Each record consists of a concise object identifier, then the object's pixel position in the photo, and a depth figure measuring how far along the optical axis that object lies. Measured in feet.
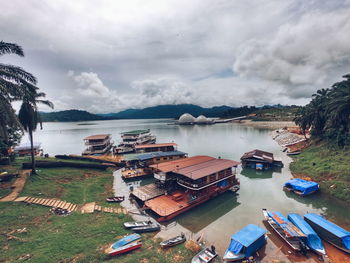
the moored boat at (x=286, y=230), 59.37
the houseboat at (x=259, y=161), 151.40
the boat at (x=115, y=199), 93.15
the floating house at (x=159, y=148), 191.43
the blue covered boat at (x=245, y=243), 55.10
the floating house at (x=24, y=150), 201.18
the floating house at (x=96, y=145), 213.30
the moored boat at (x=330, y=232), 58.08
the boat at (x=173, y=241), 59.62
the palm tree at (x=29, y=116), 95.76
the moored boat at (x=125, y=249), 53.57
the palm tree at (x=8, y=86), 58.65
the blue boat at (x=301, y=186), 98.48
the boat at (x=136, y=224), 69.92
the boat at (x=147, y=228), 68.44
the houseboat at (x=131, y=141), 222.69
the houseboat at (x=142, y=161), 136.69
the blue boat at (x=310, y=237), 57.57
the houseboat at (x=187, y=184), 84.38
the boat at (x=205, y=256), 53.47
